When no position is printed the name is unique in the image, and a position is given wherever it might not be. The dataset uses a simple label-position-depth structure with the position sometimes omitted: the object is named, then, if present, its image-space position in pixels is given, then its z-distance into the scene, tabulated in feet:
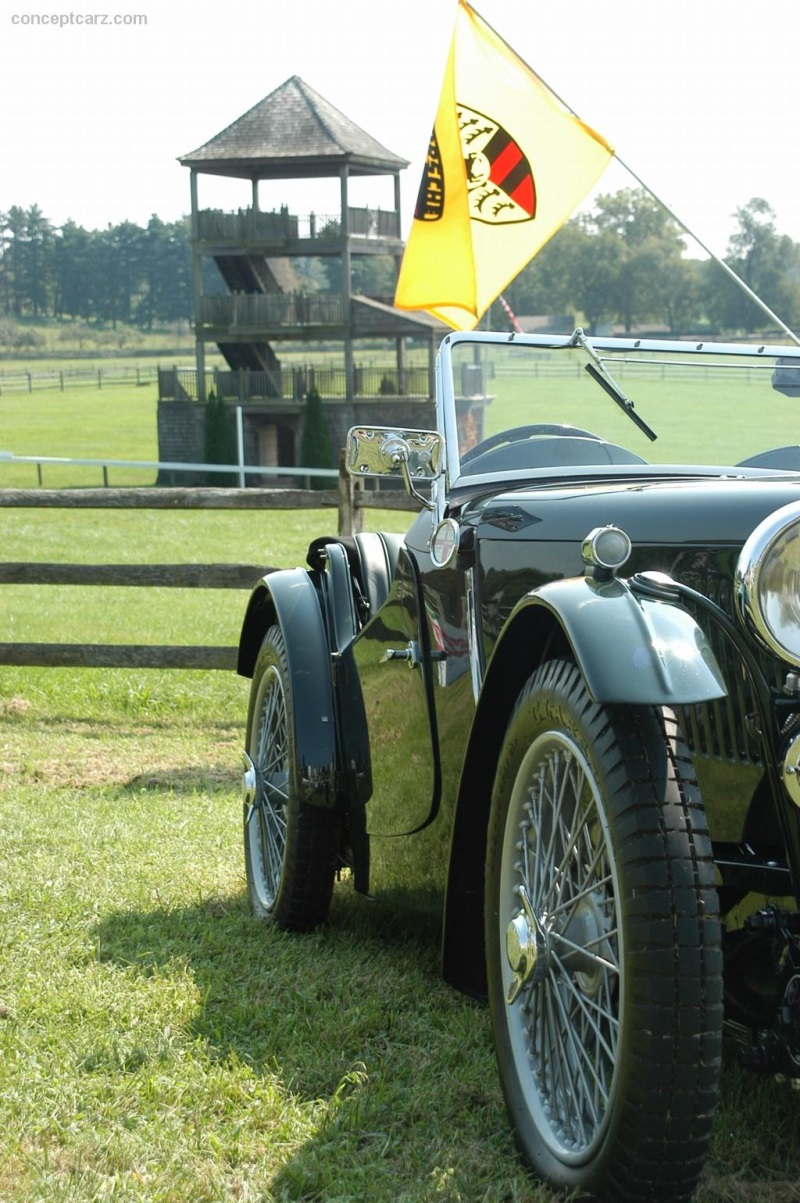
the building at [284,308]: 156.66
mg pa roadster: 7.35
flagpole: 14.83
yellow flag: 22.38
